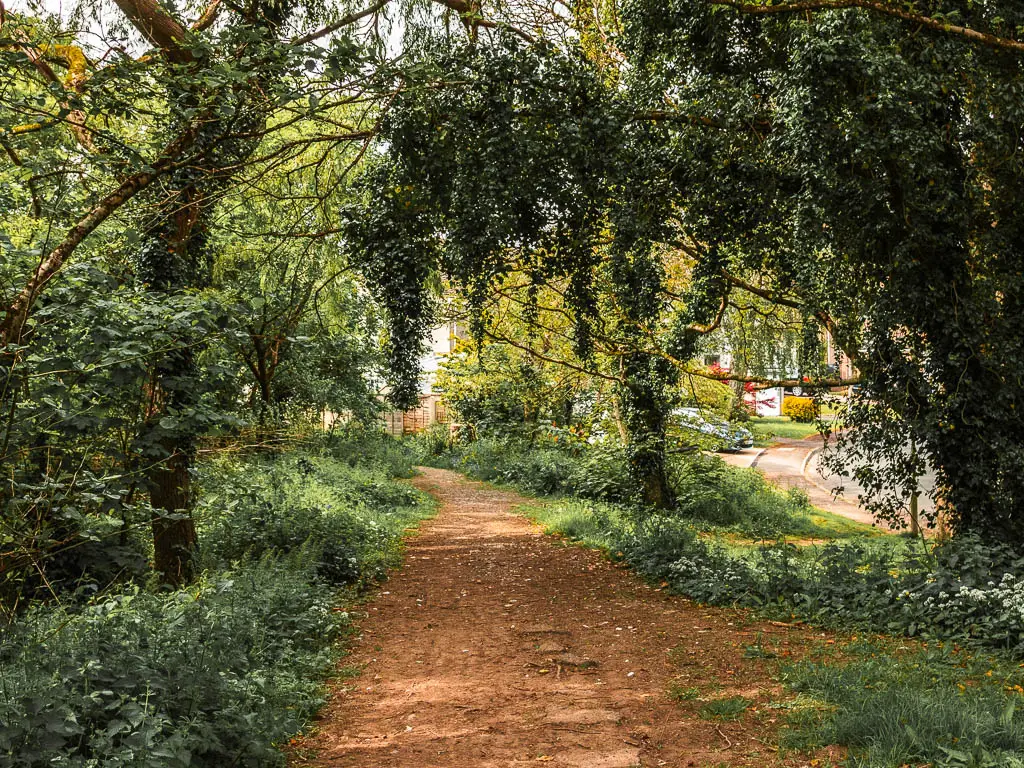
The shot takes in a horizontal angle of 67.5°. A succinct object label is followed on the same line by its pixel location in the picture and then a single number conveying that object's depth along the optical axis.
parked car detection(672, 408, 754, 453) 14.18
